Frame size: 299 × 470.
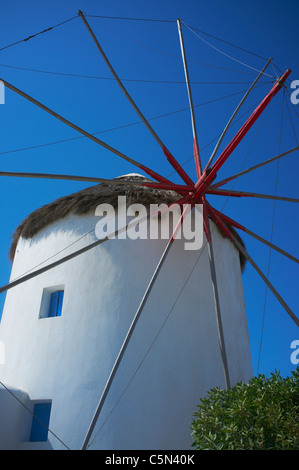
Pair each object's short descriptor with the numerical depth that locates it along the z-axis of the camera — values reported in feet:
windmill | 27.86
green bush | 19.86
